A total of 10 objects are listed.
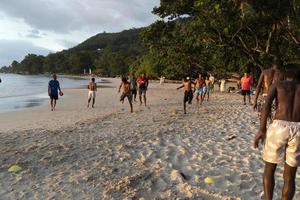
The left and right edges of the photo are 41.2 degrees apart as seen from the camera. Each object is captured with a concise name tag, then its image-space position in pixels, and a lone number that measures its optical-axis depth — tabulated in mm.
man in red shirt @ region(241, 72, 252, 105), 18391
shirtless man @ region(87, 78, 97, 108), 18266
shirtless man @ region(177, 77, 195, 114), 14967
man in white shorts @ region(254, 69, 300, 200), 4066
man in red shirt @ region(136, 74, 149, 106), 18780
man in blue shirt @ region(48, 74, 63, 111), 16891
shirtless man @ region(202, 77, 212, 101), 19812
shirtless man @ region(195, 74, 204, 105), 18484
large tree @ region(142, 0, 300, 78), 20062
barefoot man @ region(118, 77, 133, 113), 15352
